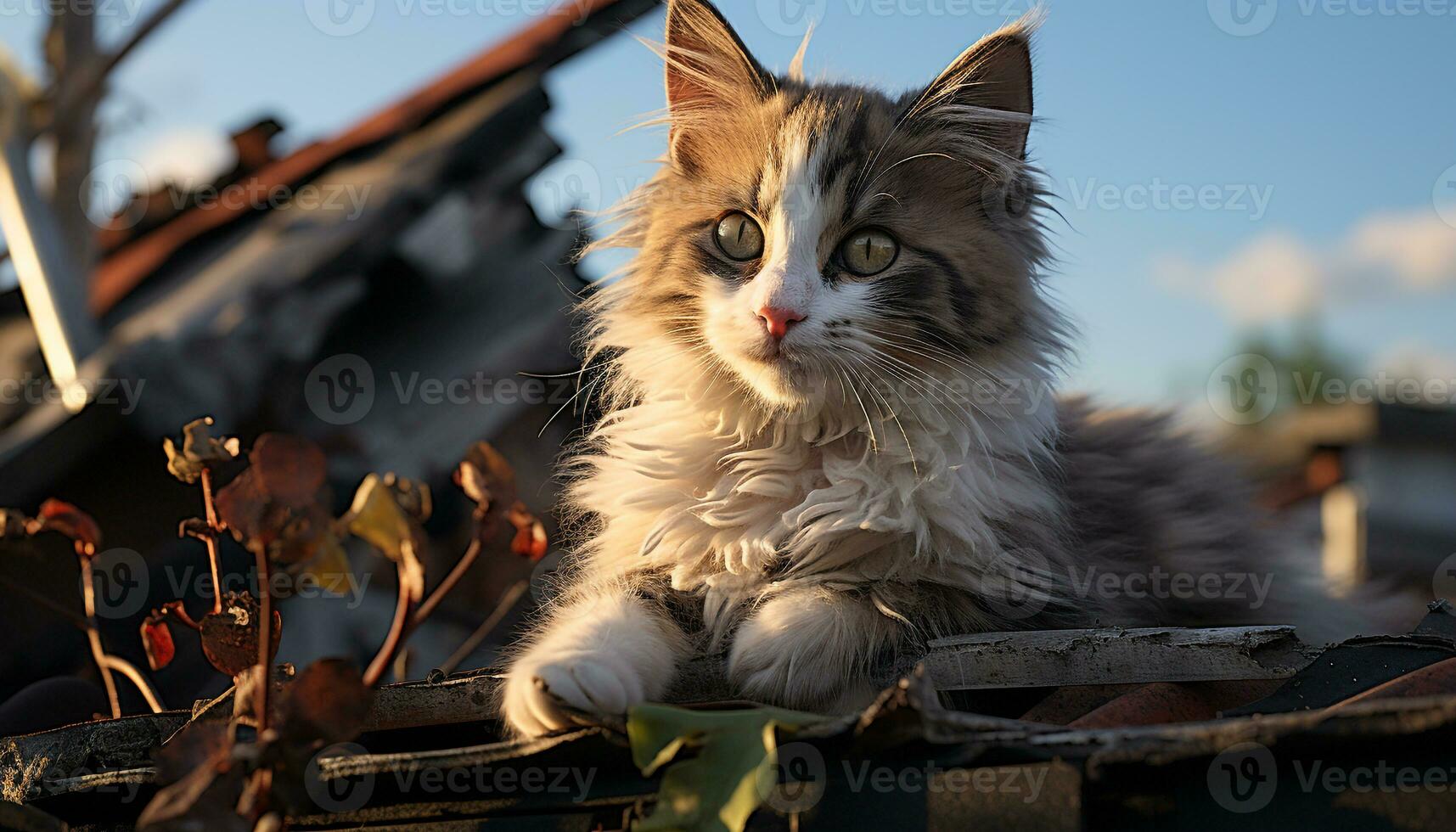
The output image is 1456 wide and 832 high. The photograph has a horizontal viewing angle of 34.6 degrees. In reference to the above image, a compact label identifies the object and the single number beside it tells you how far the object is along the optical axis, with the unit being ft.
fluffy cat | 1.99
